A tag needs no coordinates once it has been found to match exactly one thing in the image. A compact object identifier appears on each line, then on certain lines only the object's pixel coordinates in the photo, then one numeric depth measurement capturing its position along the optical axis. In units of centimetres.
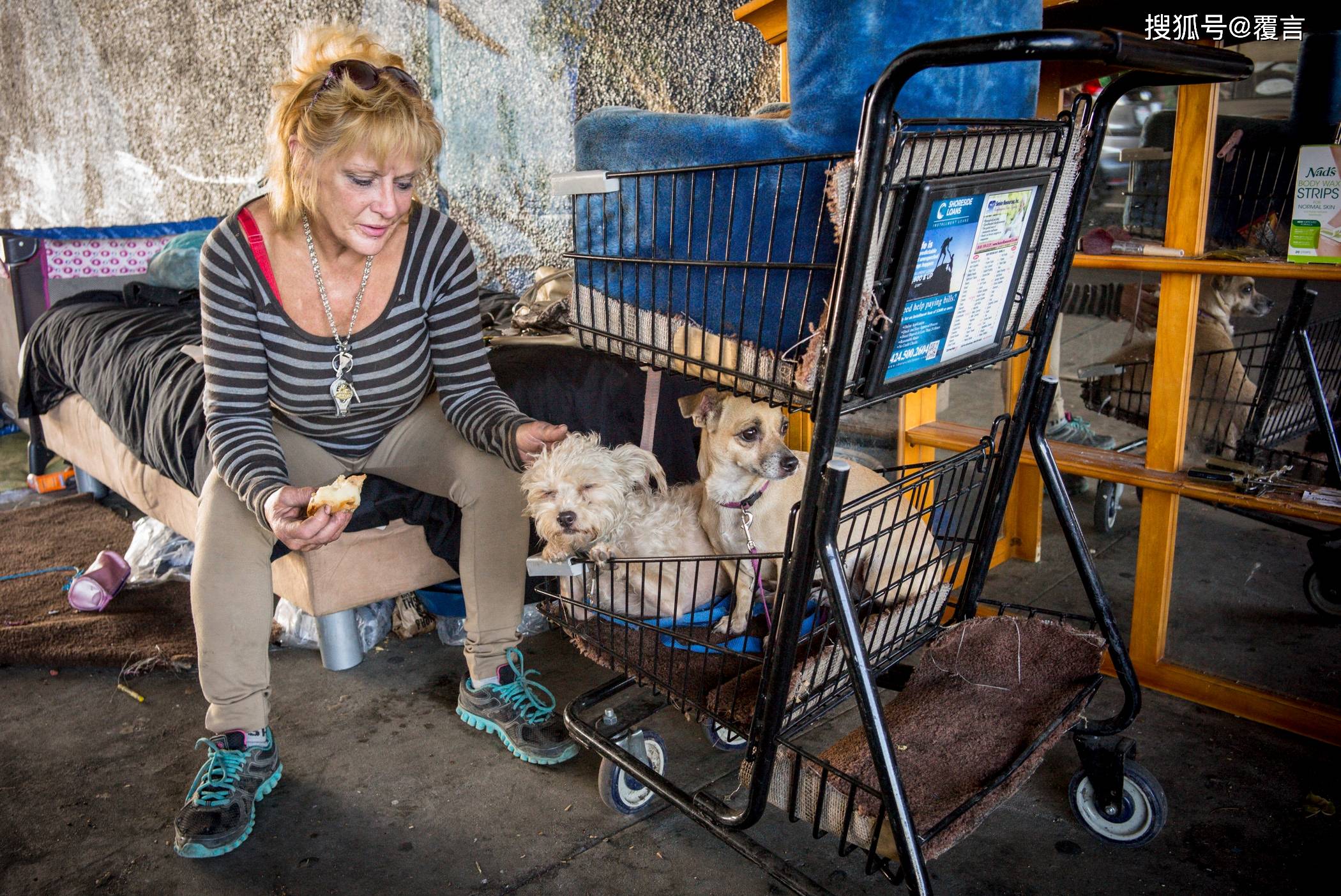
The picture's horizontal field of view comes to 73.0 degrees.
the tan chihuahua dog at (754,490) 194
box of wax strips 198
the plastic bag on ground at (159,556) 311
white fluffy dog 183
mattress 231
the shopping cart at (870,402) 118
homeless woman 186
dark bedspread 233
